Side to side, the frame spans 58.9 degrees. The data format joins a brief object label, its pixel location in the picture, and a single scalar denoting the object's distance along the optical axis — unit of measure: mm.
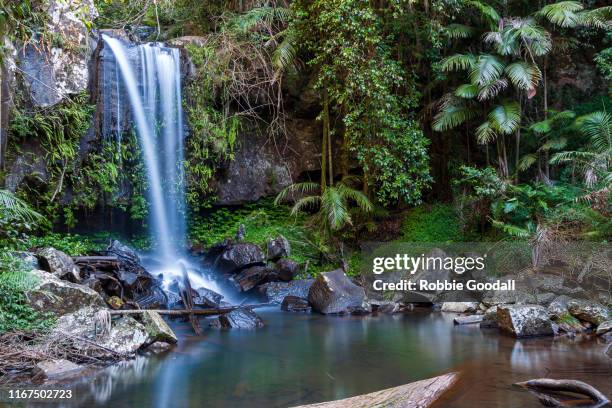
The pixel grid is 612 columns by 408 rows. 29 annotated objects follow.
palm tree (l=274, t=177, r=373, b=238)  11508
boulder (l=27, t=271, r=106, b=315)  6598
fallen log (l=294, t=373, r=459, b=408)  4344
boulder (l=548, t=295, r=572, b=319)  8219
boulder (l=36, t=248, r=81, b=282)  7746
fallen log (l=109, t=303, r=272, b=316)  8440
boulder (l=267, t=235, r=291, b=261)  11828
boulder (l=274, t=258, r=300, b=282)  11264
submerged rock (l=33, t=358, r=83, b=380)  5617
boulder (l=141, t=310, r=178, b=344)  7066
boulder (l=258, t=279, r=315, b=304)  10805
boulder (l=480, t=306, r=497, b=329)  8500
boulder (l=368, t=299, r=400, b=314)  10180
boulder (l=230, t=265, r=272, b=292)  11102
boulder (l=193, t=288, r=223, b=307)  9664
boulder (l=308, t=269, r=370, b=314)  9930
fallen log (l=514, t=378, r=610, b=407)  4727
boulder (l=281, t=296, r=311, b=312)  10219
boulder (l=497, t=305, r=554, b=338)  7727
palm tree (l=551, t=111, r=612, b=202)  9277
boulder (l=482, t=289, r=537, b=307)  9234
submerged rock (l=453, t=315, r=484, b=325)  8844
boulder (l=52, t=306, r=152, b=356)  6480
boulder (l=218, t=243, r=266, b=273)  11461
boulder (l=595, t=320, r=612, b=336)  7680
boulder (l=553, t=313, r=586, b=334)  7926
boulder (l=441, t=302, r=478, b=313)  9797
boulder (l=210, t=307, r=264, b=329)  8500
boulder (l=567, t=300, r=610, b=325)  8055
